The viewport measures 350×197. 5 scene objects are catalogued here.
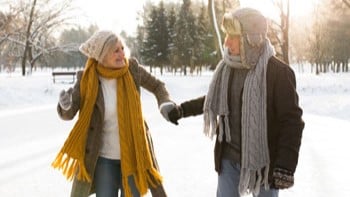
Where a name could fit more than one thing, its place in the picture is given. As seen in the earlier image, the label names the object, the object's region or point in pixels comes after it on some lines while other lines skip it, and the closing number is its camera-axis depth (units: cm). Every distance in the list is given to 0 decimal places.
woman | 324
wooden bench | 2608
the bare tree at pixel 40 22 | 3344
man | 268
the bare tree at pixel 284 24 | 2561
